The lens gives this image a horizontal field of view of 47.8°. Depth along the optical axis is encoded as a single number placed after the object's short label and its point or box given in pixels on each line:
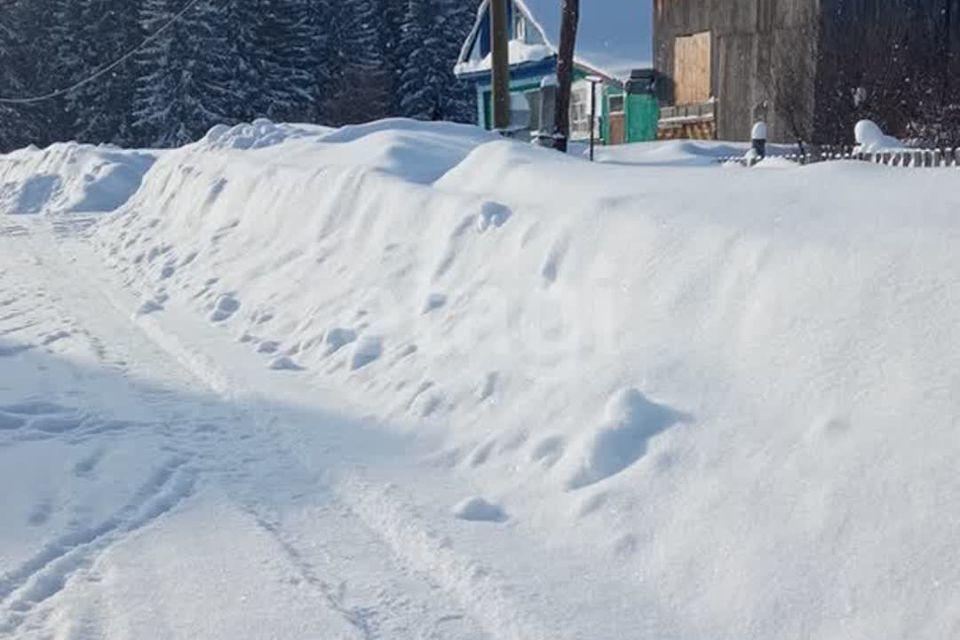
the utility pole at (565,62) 15.29
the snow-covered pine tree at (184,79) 44.31
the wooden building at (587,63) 25.27
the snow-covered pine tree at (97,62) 46.59
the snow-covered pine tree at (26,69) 47.31
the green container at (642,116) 24.97
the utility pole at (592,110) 15.50
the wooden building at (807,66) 14.33
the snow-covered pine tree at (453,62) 47.31
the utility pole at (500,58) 15.77
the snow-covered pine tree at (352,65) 43.69
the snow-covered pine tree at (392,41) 47.88
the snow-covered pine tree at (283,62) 47.09
